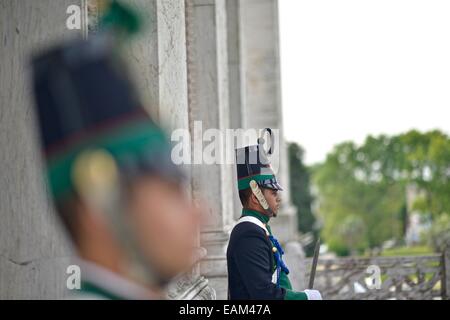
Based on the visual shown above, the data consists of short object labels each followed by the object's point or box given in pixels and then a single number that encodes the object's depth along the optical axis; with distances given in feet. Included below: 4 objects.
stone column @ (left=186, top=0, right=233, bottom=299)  78.38
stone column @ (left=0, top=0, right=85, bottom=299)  41.37
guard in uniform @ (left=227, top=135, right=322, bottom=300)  40.01
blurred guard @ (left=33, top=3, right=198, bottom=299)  15.11
